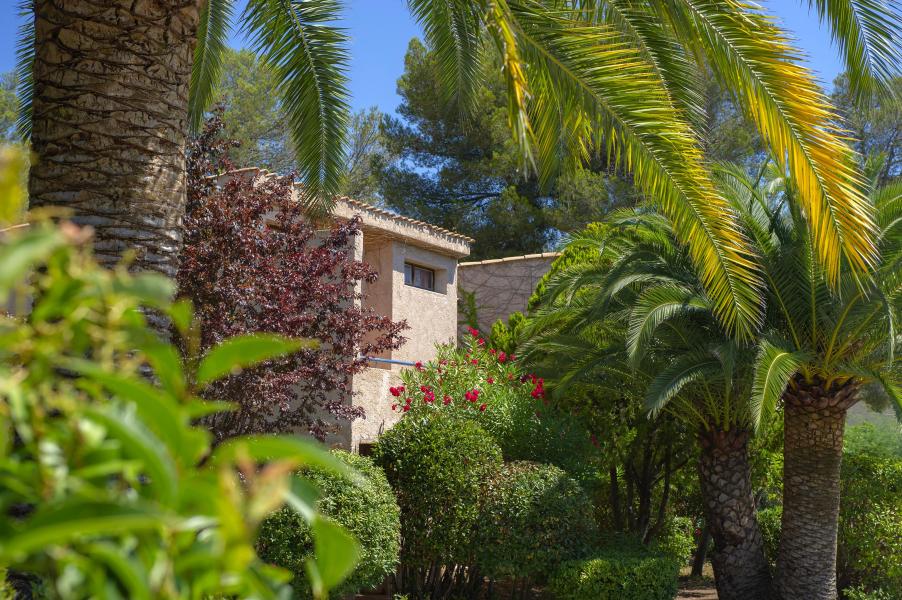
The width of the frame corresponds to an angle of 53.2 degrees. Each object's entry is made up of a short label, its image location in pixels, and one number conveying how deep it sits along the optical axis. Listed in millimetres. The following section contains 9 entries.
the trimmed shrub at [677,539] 14039
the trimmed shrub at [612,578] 9836
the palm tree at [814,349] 10039
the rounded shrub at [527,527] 10070
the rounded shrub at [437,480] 10188
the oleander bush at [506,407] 11703
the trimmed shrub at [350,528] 8469
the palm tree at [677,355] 10492
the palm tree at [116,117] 5012
